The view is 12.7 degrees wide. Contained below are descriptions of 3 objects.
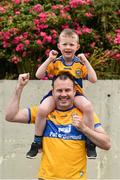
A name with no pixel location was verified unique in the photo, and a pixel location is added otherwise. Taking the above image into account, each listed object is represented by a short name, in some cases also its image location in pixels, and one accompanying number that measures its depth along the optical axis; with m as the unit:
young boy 4.64
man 4.32
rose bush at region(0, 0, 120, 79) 7.43
